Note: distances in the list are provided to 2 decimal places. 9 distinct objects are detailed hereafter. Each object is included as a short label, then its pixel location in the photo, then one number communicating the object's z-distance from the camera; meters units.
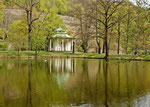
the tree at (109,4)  29.52
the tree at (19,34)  34.91
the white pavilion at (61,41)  44.58
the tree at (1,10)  37.61
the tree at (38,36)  35.27
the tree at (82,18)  40.19
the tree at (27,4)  39.06
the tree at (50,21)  42.16
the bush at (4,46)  39.09
